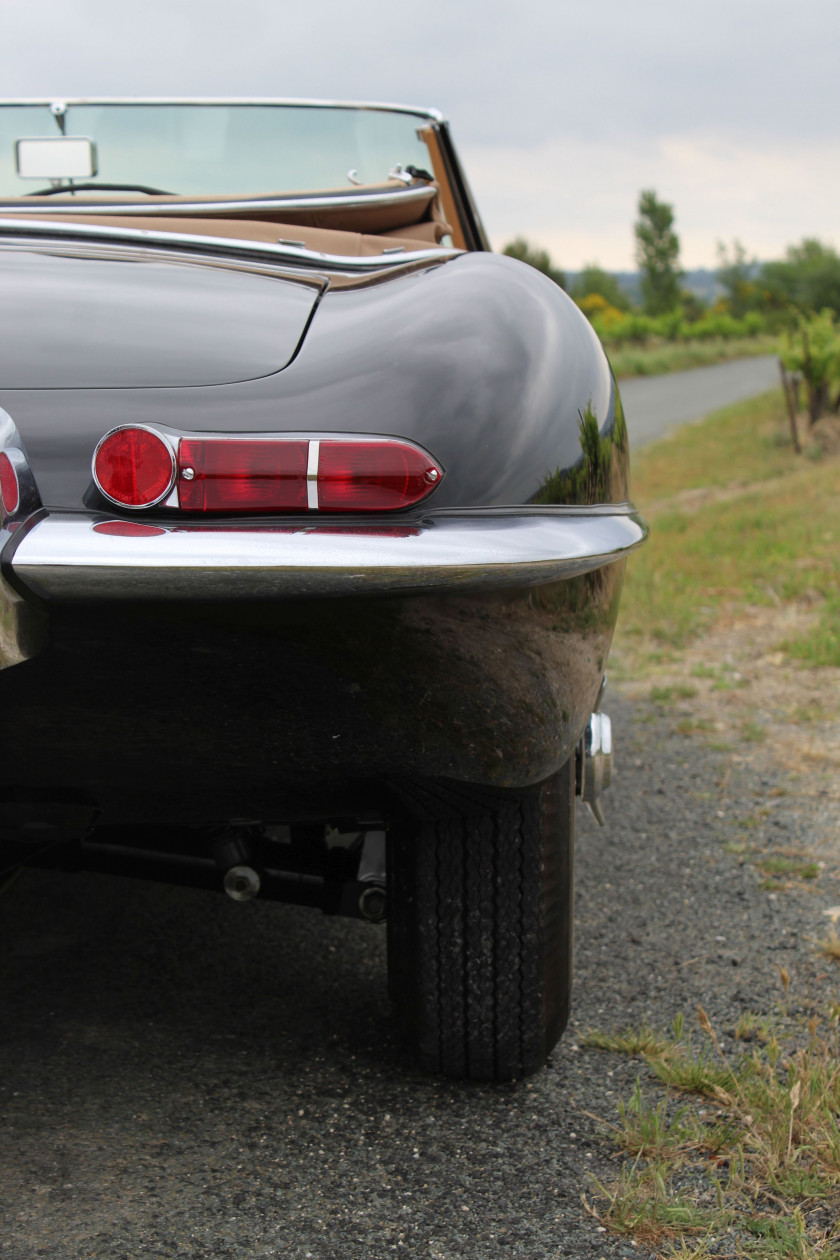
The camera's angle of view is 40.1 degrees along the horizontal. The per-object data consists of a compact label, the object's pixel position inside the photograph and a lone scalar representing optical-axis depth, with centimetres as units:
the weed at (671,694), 441
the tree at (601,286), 8675
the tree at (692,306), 7300
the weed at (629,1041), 201
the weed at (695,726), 405
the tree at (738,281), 8219
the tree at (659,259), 7319
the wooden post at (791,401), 1384
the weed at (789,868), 283
